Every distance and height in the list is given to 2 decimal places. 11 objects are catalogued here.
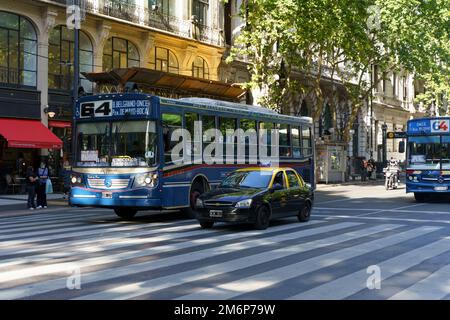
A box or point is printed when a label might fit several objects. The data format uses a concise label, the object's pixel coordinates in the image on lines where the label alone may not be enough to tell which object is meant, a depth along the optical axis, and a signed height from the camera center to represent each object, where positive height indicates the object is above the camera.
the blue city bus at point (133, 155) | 16.59 +0.39
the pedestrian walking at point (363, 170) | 49.19 -0.16
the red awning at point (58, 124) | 30.42 +2.26
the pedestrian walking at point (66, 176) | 25.08 -0.23
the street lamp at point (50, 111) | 29.89 +2.79
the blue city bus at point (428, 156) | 24.81 +0.47
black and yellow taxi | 14.52 -0.70
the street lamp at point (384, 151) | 52.37 +1.47
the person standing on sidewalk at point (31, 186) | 22.44 -0.55
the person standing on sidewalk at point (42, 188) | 23.09 -0.64
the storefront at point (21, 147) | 27.56 +1.04
